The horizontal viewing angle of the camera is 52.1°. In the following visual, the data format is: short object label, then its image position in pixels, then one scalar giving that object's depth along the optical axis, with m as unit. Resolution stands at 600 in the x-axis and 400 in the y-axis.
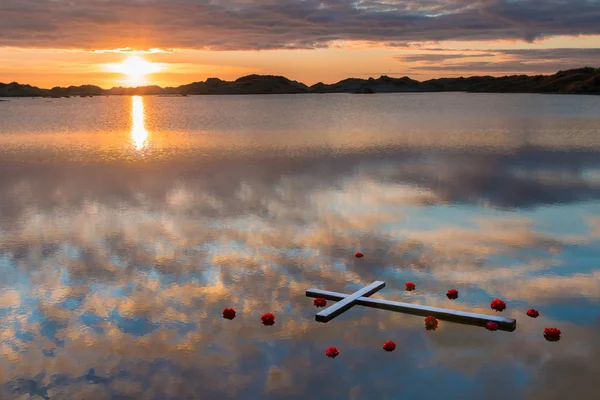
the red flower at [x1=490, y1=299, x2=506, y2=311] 12.56
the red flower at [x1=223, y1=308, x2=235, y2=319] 12.37
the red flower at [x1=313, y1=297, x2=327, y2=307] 12.98
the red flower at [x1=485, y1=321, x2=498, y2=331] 11.64
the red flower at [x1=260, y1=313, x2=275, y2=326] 12.04
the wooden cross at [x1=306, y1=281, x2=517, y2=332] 11.84
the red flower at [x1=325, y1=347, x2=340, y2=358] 10.61
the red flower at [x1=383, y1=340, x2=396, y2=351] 10.84
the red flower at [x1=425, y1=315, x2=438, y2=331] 11.84
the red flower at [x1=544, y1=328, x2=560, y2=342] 11.24
